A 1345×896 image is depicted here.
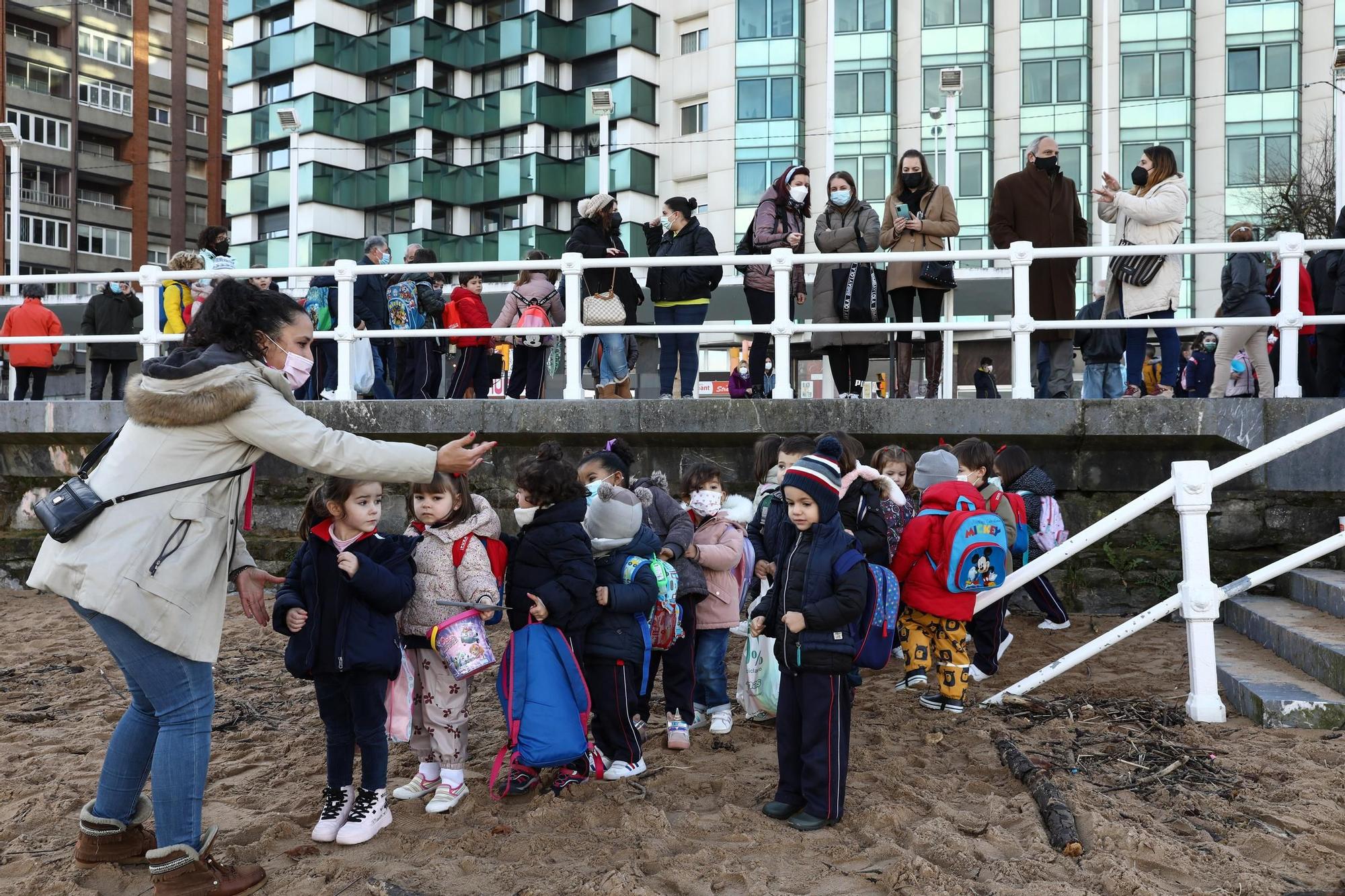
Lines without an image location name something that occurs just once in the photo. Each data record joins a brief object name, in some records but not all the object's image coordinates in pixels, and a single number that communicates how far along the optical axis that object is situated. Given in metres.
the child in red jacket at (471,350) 9.30
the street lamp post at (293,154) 23.31
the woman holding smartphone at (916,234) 8.41
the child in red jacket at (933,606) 5.32
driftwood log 3.67
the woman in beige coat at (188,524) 3.21
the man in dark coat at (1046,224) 8.34
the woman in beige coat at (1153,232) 7.87
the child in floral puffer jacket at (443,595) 4.25
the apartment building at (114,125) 44.66
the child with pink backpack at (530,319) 9.08
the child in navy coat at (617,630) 4.53
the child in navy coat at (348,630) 3.84
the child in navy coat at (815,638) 4.00
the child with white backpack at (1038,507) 6.97
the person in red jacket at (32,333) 10.38
